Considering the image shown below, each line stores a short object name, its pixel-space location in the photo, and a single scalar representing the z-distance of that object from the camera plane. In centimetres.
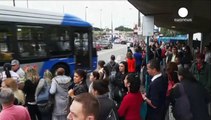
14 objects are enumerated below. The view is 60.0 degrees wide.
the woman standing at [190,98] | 277
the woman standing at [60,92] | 346
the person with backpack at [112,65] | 510
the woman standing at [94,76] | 336
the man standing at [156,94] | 291
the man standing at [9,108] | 241
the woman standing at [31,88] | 358
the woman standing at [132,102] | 261
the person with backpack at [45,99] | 356
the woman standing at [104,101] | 219
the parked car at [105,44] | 3459
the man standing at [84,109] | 129
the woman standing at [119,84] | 375
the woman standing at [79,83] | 307
